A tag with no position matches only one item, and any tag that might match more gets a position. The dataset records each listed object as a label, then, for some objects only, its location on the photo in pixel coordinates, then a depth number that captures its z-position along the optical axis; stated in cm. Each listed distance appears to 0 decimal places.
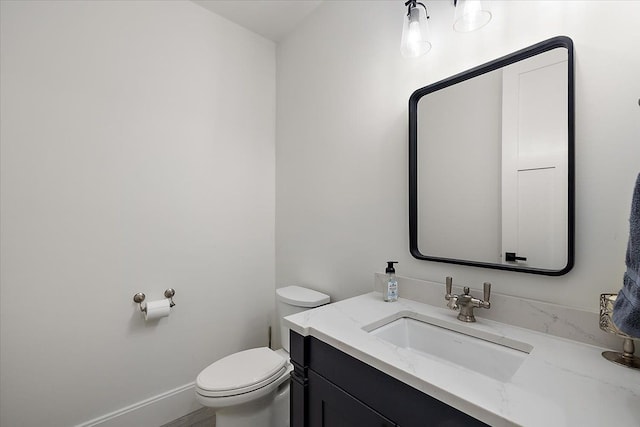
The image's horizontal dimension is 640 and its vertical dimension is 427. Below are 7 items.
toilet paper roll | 160
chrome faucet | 100
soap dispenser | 125
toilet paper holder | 161
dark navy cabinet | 68
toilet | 127
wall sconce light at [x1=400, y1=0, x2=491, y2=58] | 107
